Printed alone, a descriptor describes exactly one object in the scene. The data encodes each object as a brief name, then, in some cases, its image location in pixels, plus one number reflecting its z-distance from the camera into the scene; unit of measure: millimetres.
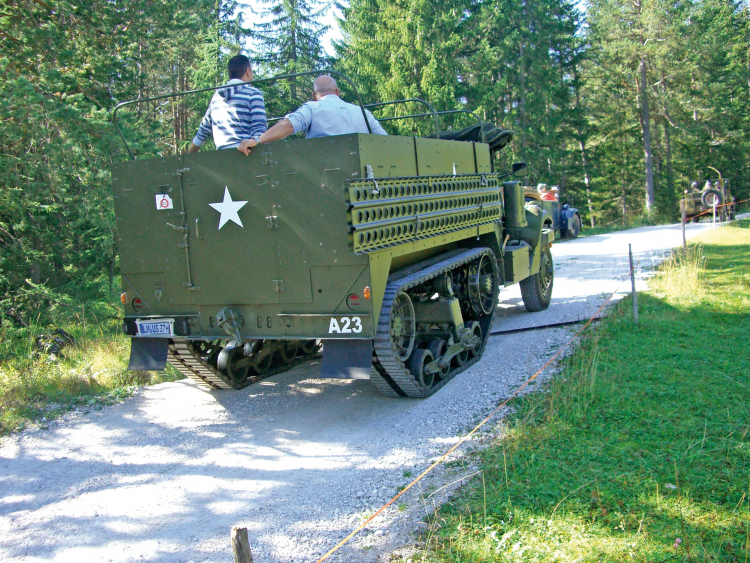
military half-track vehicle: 5062
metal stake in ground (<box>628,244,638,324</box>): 7824
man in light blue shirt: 5340
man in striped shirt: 5570
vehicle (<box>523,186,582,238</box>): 19250
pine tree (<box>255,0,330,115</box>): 23922
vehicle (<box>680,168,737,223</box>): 27236
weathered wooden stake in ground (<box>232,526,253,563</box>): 2430
